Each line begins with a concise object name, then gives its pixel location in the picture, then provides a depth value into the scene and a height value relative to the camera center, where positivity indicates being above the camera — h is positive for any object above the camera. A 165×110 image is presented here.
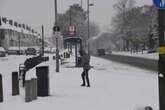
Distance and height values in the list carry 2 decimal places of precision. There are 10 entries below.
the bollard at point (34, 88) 14.84 -1.38
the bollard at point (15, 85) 16.62 -1.42
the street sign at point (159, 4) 8.48 +0.80
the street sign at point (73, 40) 35.62 +0.54
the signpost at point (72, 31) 38.25 +1.35
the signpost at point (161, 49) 8.49 -0.05
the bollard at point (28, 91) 14.44 -1.42
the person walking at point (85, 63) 19.44 -0.71
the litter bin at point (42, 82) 15.66 -1.23
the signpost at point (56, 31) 29.28 +1.04
